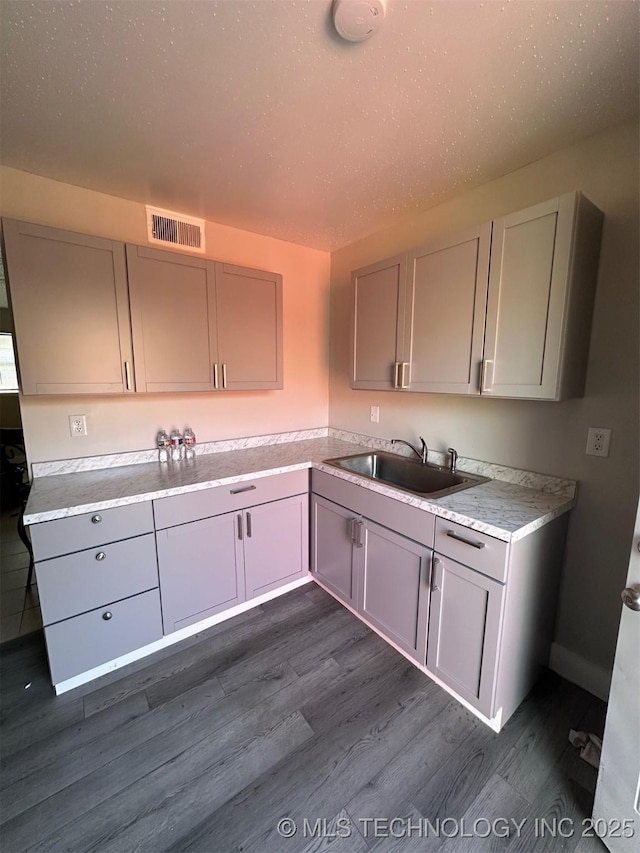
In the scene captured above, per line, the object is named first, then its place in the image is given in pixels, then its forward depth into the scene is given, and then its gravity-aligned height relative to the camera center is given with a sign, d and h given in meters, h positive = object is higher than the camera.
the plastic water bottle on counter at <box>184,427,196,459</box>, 2.28 -0.44
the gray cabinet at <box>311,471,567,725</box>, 1.37 -0.98
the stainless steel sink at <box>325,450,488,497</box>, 1.99 -0.60
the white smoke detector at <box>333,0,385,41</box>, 0.93 +1.02
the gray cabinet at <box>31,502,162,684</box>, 1.50 -0.98
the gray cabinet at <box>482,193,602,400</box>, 1.34 +0.35
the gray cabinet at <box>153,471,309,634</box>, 1.81 -0.97
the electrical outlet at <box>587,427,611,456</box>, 1.49 -0.26
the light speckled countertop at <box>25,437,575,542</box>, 1.41 -0.56
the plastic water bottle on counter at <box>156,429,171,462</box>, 2.22 -0.44
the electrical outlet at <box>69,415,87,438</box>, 1.95 -0.28
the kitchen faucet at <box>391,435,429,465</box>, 2.19 -0.48
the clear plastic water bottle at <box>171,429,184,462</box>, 2.24 -0.45
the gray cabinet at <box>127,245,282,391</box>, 1.87 +0.33
